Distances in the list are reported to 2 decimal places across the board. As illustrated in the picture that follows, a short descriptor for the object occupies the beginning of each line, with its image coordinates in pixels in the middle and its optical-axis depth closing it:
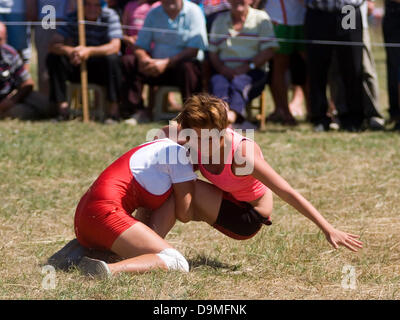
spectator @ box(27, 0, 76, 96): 16.31
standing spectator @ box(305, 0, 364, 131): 14.96
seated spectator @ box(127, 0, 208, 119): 15.48
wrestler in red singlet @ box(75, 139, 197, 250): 7.69
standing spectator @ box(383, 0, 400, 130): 15.42
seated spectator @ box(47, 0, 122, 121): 15.84
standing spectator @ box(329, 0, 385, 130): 15.33
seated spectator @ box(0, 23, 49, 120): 15.76
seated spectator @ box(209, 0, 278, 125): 15.31
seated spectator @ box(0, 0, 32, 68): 16.58
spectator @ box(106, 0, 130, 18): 16.95
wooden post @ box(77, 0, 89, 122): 15.54
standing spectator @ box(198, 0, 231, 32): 16.52
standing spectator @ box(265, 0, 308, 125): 16.09
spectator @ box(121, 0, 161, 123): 15.93
